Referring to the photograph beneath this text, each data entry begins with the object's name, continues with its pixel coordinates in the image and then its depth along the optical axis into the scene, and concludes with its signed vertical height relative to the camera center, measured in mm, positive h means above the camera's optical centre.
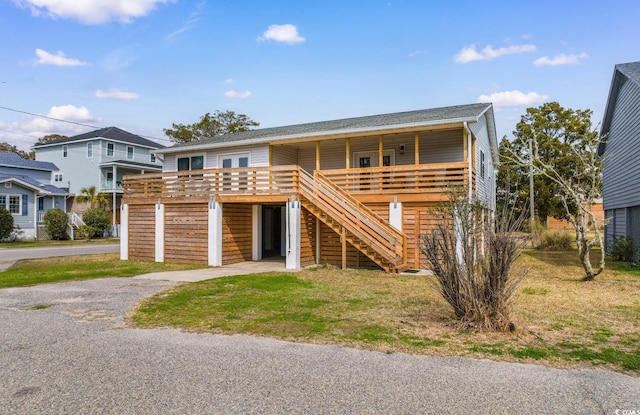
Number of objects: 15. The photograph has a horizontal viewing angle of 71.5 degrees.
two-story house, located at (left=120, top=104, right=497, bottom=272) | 14234 +669
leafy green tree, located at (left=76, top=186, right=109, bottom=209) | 35125 +1296
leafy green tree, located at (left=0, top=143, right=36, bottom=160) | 55500 +8200
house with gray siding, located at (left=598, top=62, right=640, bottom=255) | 16172 +2291
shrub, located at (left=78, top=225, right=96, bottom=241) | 30859 -1291
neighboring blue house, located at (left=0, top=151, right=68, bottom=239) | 30500 +1584
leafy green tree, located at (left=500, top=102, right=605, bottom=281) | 34219 +6137
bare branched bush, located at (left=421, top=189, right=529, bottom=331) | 6301 -831
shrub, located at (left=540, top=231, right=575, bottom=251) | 23125 -1634
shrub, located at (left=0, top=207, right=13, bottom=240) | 27766 -564
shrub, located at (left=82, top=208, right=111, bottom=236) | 32000 -423
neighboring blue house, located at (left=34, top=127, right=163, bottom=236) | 37438 +4809
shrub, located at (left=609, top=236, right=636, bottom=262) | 15875 -1483
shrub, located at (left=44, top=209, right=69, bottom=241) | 30844 -645
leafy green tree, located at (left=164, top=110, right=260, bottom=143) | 44984 +8832
